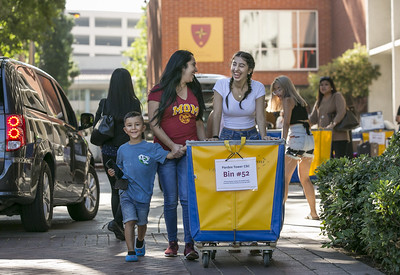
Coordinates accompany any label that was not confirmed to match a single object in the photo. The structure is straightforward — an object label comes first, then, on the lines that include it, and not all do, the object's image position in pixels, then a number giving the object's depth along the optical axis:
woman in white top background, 12.90
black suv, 14.89
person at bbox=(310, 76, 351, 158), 21.51
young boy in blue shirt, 12.46
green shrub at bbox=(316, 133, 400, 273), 10.41
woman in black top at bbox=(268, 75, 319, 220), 17.45
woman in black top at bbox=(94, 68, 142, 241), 14.84
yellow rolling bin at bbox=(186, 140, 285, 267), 11.81
